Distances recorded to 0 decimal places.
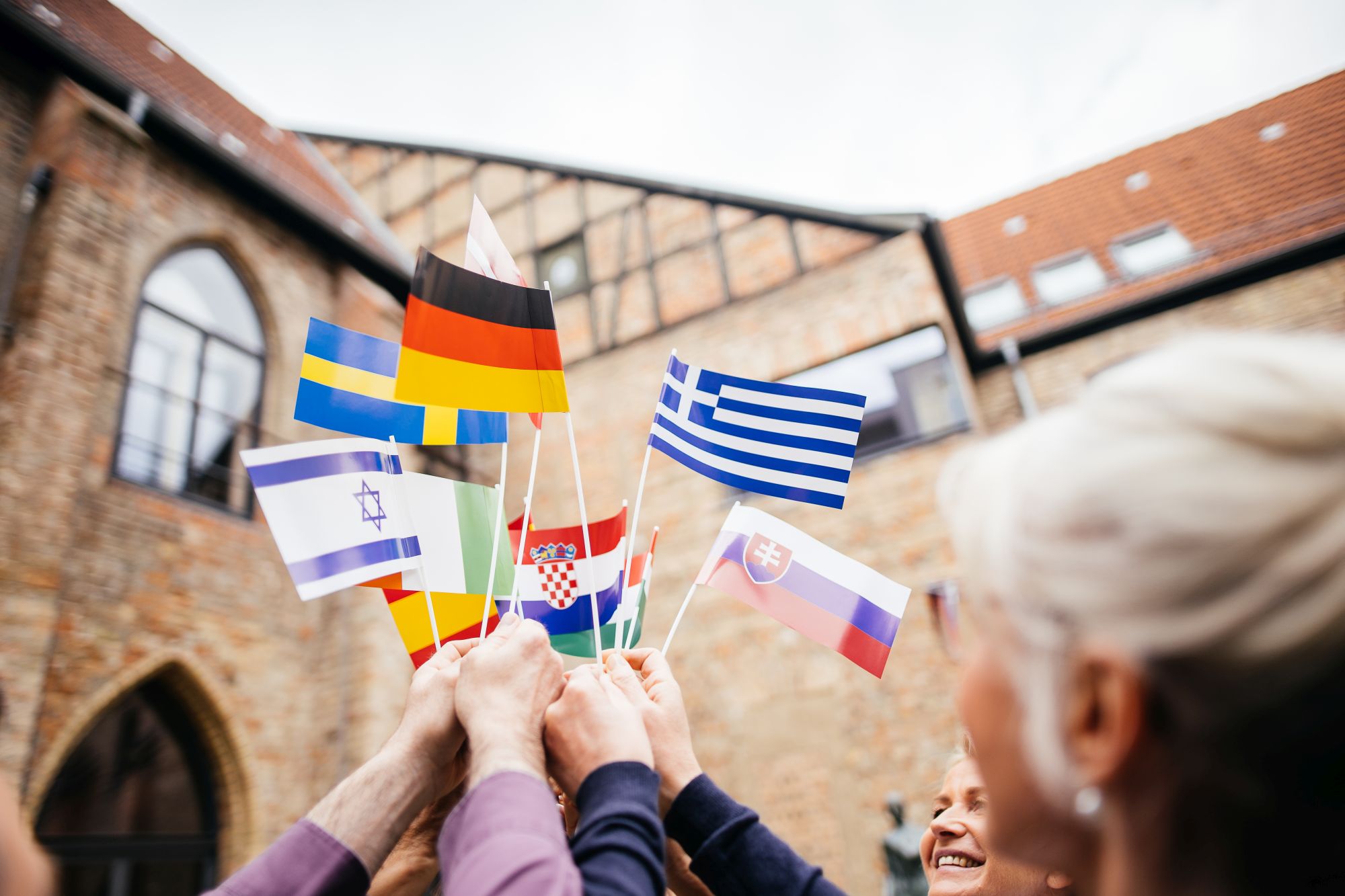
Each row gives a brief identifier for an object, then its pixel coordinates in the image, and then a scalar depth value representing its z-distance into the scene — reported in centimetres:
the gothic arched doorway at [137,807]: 541
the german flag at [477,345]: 178
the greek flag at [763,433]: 241
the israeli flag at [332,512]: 175
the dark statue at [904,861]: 505
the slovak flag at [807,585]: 230
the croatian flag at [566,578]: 224
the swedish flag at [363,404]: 194
